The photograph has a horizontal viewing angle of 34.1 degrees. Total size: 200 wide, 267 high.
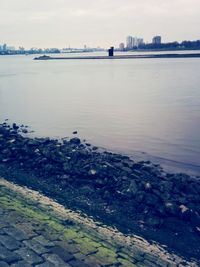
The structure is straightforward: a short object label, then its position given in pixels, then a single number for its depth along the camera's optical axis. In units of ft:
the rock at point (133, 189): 36.61
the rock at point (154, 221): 31.27
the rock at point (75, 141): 61.99
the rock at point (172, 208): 32.91
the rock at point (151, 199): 34.53
